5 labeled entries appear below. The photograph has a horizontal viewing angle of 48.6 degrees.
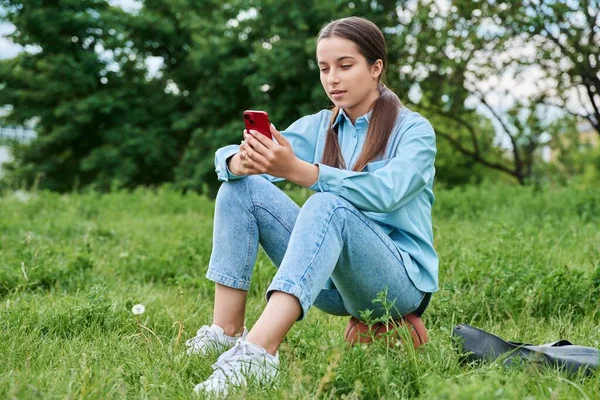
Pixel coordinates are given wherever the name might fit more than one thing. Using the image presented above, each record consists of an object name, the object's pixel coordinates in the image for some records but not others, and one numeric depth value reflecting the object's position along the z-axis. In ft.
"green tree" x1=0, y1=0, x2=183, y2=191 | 52.60
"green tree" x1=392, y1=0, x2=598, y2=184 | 28.71
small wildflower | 8.59
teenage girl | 6.91
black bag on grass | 6.91
